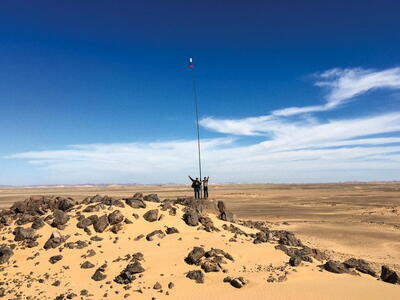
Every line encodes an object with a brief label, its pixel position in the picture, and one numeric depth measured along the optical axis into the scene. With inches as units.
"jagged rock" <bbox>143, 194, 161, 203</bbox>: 1010.3
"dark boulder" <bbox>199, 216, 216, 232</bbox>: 841.7
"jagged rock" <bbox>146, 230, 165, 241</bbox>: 766.5
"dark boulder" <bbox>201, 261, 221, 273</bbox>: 641.0
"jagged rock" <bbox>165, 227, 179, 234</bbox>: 799.1
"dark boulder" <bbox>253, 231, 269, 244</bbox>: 814.8
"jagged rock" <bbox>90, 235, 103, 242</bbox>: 751.3
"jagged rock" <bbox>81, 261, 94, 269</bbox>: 661.3
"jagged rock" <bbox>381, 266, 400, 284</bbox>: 627.8
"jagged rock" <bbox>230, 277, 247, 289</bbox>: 588.3
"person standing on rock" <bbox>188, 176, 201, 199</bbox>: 1056.8
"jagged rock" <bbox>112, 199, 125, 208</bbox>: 884.7
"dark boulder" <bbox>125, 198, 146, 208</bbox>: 894.1
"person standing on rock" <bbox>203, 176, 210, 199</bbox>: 1086.0
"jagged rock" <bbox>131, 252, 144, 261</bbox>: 679.5
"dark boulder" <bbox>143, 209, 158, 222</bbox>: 841.5
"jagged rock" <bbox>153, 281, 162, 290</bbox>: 594.2
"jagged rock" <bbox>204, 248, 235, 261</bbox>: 685.9
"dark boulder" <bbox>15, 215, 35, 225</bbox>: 841.7
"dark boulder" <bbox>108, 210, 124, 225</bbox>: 807.7
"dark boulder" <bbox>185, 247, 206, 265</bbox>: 669.9
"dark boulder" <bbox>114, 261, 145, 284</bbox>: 612.2
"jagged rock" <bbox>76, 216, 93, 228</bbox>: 797.2
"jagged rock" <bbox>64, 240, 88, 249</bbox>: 725.4
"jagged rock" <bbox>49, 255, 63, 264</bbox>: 682.7
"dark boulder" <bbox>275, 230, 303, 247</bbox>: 900.6
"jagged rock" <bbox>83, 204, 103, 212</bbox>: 855.4
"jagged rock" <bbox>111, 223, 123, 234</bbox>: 783.6
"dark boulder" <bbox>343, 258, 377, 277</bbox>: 711.1
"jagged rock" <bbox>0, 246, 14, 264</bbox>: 697.0
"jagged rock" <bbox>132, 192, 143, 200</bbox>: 1003.3
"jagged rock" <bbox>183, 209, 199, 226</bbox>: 856.3
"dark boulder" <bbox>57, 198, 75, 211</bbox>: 903.1
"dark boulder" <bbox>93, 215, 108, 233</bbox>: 784.3
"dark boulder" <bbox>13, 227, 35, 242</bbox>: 766.2
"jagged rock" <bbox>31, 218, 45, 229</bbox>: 802.2
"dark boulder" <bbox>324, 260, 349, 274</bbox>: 664.4
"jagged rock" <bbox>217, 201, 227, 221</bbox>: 1016.7
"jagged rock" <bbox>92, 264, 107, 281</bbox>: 625.0
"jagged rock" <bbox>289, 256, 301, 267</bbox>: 675.6
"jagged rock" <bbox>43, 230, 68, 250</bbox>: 732.7
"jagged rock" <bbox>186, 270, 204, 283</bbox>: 612.6
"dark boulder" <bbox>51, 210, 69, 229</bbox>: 803.4
